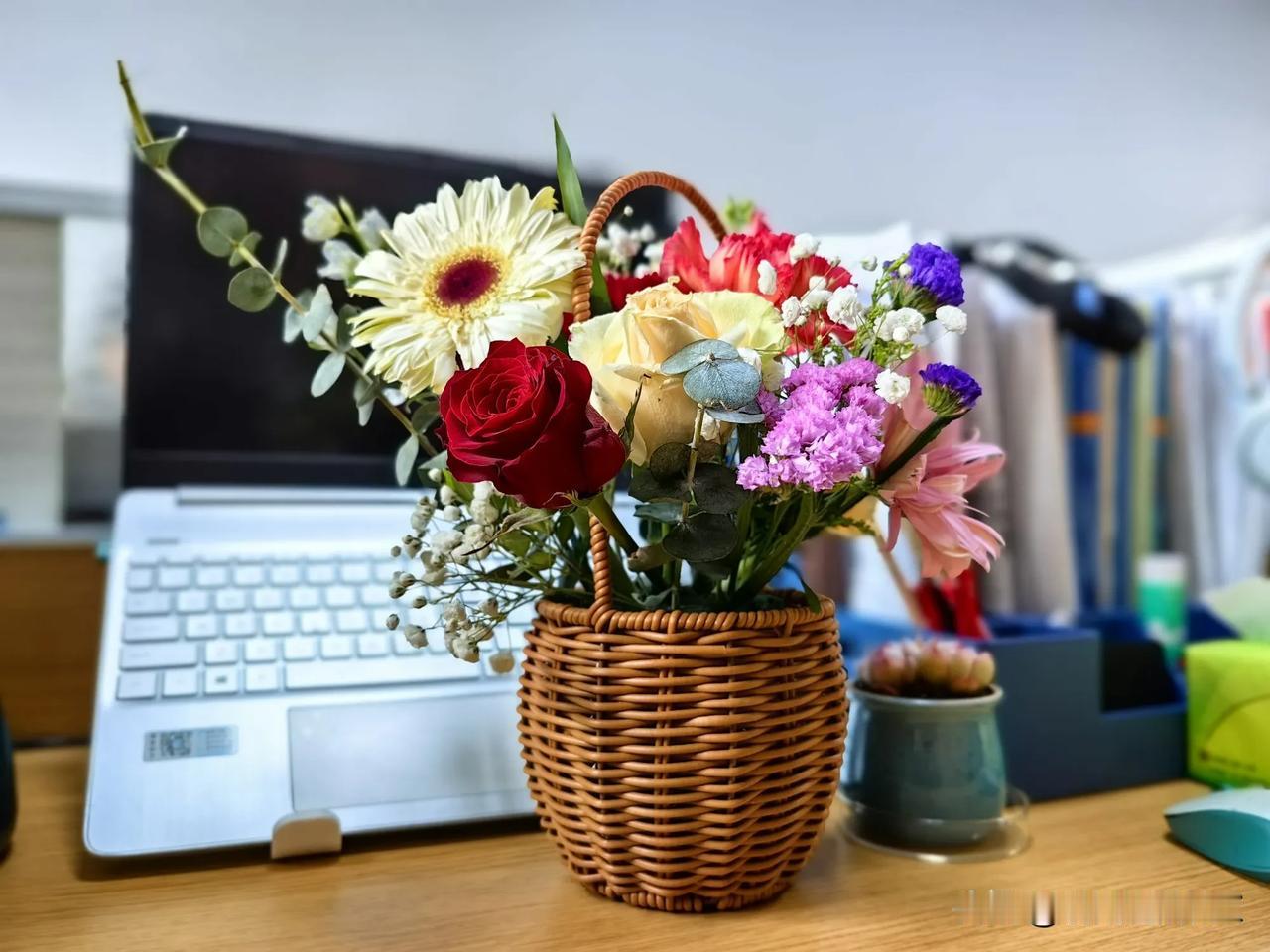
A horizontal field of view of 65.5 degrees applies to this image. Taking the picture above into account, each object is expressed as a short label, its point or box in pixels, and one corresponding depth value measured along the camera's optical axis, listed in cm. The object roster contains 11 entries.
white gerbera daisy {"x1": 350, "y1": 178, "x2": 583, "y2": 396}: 42
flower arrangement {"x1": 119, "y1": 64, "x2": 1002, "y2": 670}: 37
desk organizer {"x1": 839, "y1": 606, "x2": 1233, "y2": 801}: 61
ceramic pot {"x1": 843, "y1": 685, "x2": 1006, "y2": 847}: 52
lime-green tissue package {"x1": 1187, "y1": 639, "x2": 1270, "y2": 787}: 60
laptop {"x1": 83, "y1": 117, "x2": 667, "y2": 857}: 52
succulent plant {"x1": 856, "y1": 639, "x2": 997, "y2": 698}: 55
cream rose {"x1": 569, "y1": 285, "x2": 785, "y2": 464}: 40
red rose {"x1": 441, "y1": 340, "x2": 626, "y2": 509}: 36
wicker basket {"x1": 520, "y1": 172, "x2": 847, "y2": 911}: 41
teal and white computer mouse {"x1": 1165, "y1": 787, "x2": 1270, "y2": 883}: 48
